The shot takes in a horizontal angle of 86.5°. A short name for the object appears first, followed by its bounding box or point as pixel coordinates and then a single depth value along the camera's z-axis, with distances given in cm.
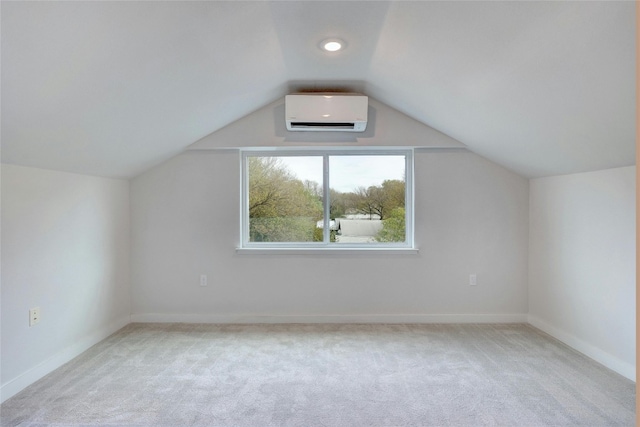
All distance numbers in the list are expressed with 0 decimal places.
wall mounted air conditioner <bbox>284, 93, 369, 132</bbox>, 290
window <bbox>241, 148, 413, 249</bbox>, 360
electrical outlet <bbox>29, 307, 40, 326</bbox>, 225
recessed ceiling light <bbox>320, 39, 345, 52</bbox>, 219
